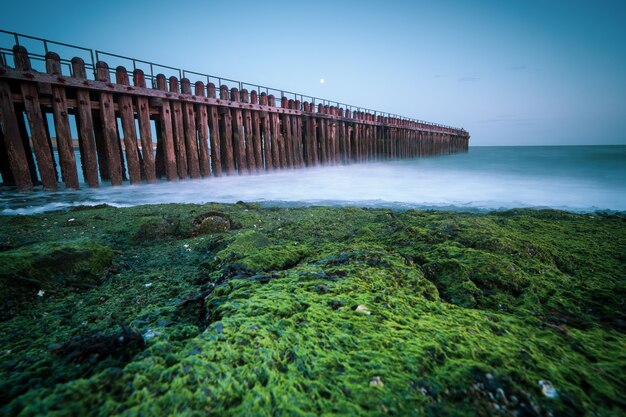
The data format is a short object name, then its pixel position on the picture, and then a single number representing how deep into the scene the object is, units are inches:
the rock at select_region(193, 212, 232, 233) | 164.6
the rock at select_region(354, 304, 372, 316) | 64.3
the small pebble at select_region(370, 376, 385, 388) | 44.4
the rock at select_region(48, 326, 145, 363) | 50.9
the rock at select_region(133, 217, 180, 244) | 154.9
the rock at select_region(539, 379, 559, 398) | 43.0
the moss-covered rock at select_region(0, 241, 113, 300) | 89.3
